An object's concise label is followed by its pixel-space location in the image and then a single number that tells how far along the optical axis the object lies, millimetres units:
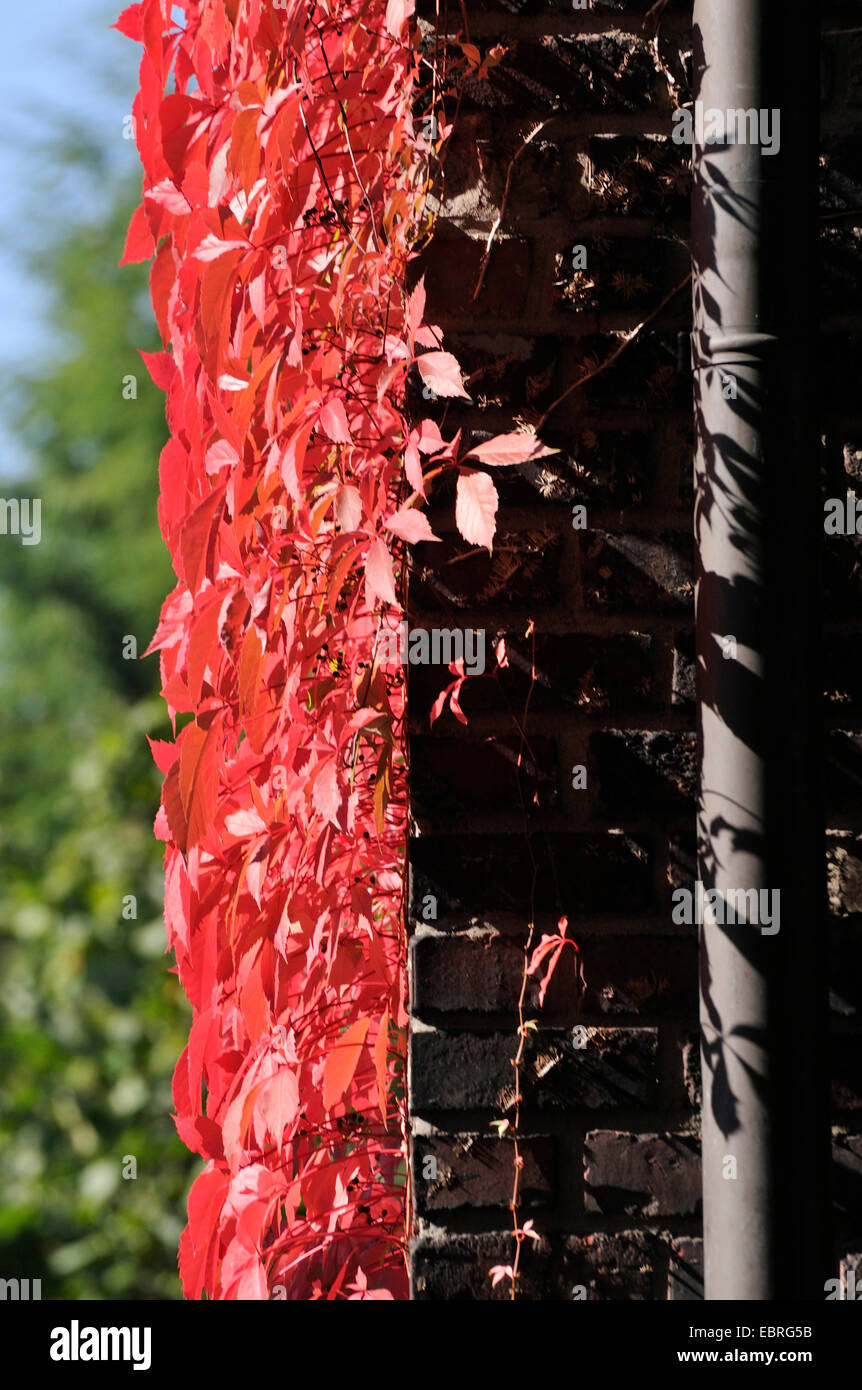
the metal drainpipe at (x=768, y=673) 4173
